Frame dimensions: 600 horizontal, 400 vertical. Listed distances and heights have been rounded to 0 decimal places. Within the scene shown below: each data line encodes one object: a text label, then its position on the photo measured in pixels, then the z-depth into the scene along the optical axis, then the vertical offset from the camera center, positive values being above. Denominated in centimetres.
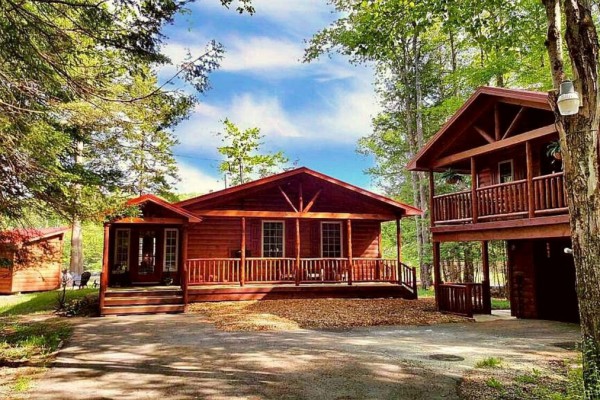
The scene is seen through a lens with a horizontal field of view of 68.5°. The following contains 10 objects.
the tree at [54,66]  587 +279
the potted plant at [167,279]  1558 -97
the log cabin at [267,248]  1391 +11
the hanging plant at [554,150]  886 +207
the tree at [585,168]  421 +78
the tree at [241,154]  3221 +716
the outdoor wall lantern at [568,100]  423 +141
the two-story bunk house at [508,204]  952 +107
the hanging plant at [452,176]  1308 +214
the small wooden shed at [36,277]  1894 -108
